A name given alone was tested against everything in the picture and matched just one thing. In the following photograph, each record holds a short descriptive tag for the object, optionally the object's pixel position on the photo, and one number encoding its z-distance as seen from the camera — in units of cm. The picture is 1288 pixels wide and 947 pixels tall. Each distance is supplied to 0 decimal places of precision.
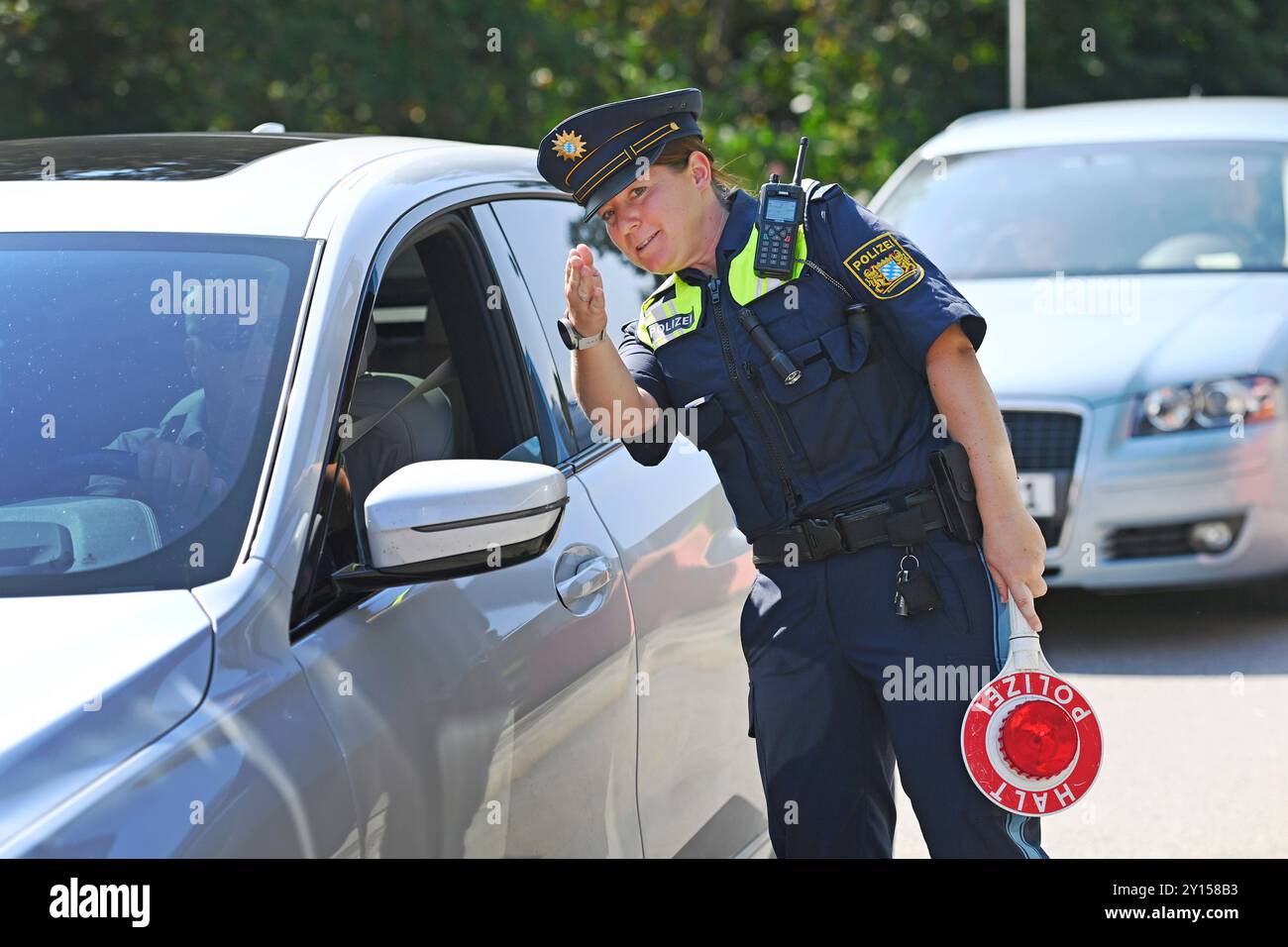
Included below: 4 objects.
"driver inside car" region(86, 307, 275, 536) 490
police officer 584
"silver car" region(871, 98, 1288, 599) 1270
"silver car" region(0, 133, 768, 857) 417
